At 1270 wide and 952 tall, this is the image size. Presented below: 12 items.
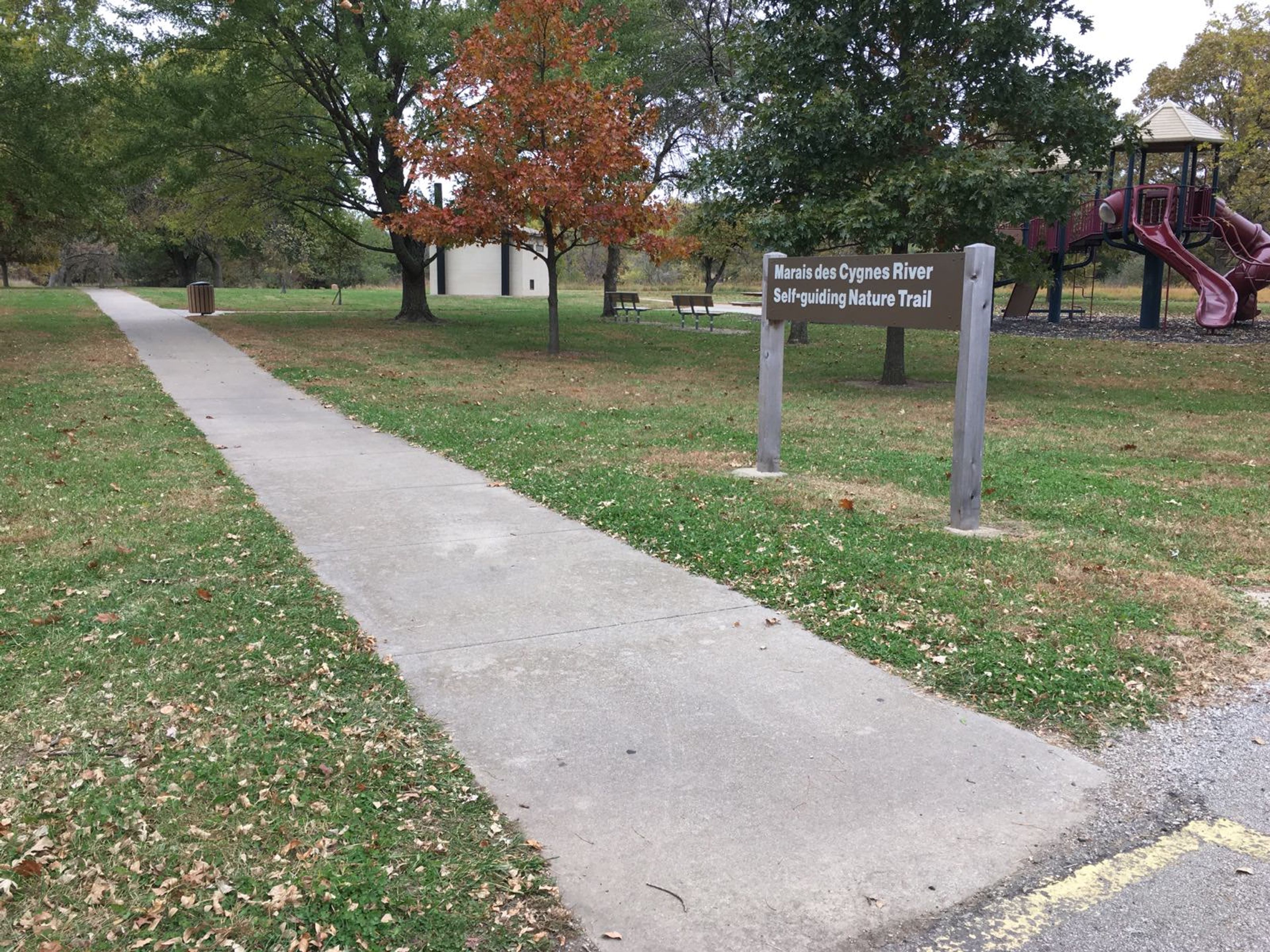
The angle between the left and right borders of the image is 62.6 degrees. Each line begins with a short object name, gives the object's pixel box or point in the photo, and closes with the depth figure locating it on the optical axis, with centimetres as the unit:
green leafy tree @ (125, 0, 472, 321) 2070
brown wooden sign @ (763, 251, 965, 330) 655
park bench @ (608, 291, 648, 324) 2877
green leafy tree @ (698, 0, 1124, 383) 1309
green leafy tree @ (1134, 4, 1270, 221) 3281
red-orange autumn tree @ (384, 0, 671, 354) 1750
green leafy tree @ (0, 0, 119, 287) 1848
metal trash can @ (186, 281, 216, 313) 2773
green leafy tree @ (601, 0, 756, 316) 2377
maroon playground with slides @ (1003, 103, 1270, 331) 2466
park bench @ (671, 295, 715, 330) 2642
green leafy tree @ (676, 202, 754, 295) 1564
